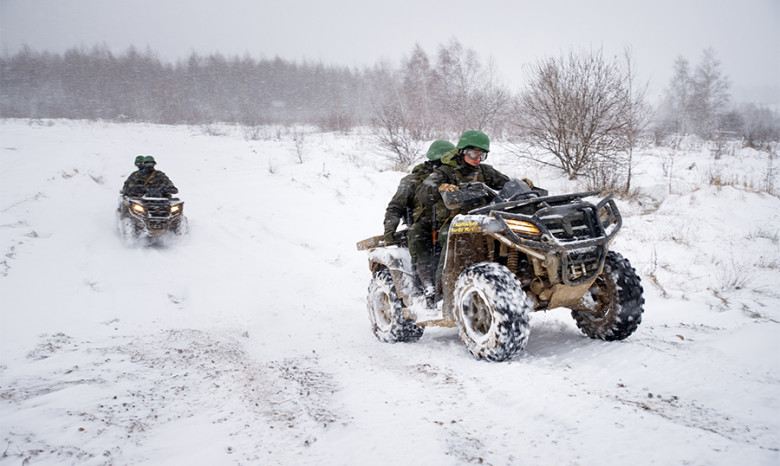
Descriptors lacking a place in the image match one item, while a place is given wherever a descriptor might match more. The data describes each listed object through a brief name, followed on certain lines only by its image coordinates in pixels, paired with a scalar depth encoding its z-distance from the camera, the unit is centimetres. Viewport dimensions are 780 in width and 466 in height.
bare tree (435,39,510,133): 2527
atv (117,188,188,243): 896
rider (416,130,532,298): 422
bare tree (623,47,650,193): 1176
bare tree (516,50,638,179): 1203
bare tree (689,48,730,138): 4181
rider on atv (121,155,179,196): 964
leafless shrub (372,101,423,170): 1650
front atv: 319
